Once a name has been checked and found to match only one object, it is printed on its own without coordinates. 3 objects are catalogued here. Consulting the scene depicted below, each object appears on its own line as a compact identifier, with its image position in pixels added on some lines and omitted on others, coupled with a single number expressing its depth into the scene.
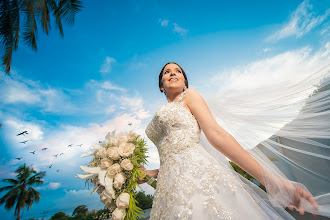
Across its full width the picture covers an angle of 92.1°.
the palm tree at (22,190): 28.45
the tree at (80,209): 22.31
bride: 1.30
